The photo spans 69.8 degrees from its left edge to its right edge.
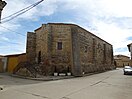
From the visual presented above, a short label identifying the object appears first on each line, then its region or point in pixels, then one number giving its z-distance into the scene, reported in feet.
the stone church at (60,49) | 40.79
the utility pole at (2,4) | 20.79
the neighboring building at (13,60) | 47.16
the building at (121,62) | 115.69
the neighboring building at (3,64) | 49.88
